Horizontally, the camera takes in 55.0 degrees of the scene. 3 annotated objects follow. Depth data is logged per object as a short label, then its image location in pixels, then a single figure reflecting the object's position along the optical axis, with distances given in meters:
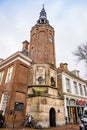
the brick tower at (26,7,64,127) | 9.96
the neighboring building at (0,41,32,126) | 9.72
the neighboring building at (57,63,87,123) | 13.16
